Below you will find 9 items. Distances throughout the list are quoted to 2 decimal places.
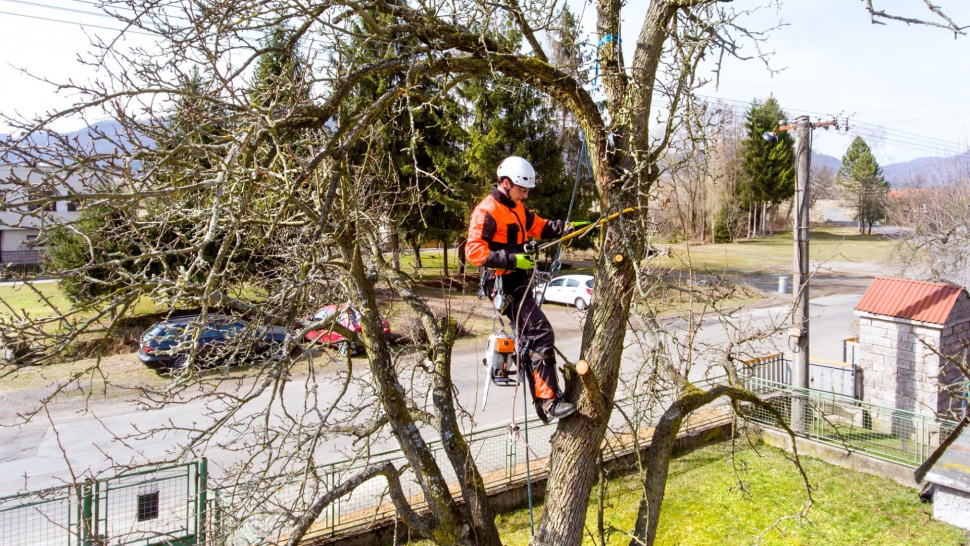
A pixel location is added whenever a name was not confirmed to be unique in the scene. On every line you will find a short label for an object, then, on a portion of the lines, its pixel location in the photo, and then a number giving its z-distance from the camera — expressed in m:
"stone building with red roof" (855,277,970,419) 11.44
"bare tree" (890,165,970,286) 15.73
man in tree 4.55
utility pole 11.19
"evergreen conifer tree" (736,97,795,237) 46.59
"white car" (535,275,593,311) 23.67
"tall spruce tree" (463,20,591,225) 20.81
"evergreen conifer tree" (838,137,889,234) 49.91
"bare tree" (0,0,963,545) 3.44
